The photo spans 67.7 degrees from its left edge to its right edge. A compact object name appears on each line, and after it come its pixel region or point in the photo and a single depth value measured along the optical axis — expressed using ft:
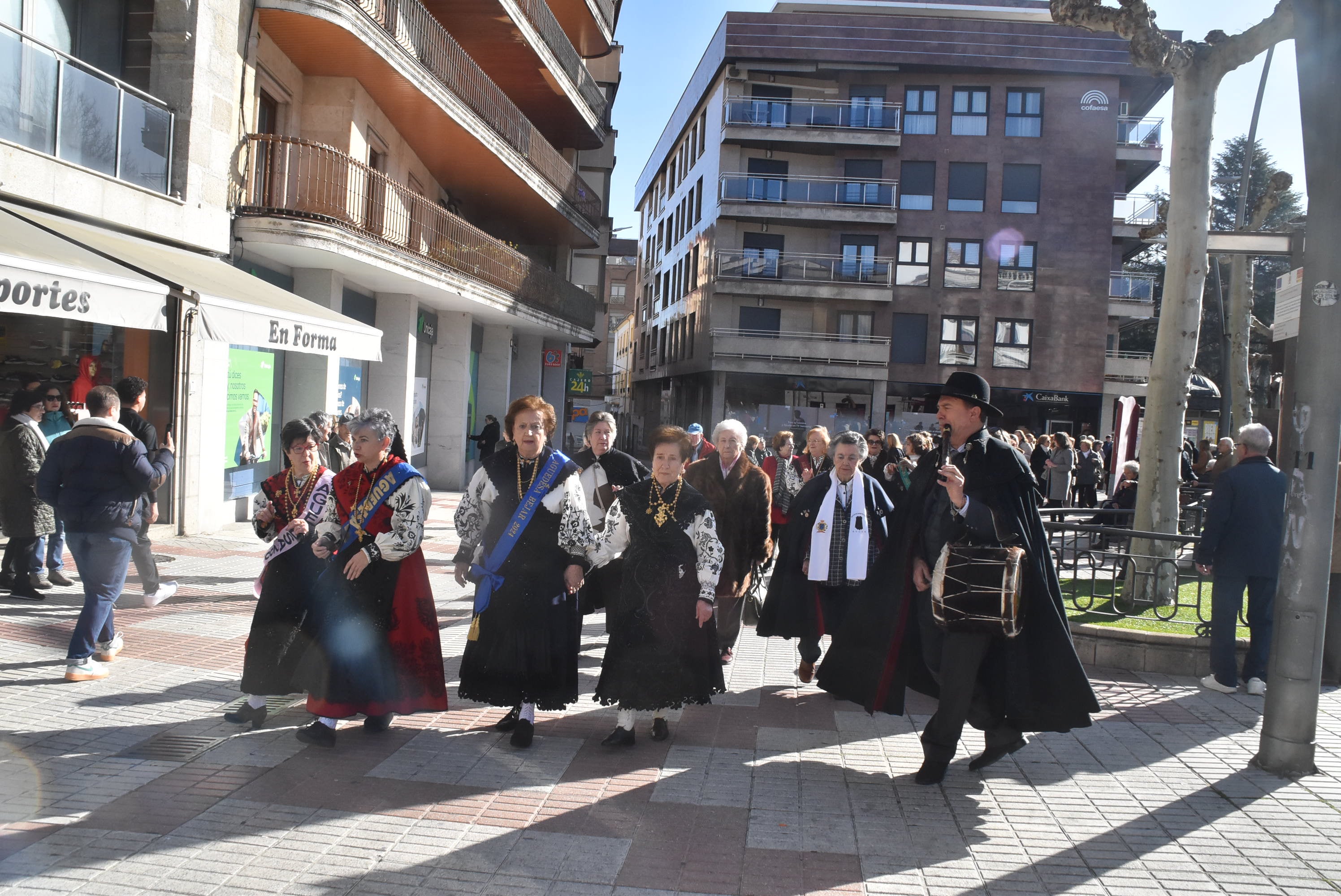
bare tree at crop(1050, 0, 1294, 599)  30.14
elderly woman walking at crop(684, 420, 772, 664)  23.36
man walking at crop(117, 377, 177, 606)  26.30
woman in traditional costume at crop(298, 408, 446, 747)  17.15
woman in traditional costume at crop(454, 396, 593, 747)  17.60
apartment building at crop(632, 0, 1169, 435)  131.34
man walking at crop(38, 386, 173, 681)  19.97
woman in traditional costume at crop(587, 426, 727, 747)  17.63
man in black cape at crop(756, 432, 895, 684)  22.30
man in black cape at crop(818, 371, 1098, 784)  15.96
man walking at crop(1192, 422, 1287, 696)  22.54
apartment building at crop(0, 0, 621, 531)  32.60
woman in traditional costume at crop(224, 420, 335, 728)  17.71
